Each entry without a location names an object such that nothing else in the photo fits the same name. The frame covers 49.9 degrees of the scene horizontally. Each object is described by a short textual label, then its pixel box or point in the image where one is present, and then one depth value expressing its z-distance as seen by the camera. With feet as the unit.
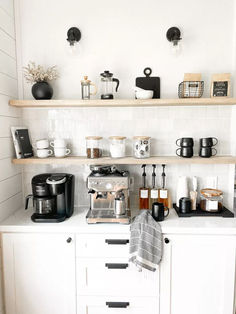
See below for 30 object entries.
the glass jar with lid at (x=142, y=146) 6.54
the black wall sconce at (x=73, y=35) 6.63
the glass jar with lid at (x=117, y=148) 6.59
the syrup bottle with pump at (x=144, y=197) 6.82
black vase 6.53
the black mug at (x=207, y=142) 6.50
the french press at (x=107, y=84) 6.41
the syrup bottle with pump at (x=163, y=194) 6.82
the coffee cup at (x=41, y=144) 6.75
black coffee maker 6.18
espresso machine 6.09
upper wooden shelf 6.20
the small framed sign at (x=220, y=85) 6.42
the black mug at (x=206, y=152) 6.52
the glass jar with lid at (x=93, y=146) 6.64
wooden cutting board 6.82
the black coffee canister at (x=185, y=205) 6.47
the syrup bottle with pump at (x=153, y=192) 6.75
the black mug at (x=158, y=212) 6.10
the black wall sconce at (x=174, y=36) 6.48
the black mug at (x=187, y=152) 6.55
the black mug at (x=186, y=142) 6.54
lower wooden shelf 6.39
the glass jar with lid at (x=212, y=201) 6.53
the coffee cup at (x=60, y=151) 6.80
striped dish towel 5.47
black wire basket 6.44
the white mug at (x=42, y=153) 6.77
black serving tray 6.42
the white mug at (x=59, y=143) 6.78
